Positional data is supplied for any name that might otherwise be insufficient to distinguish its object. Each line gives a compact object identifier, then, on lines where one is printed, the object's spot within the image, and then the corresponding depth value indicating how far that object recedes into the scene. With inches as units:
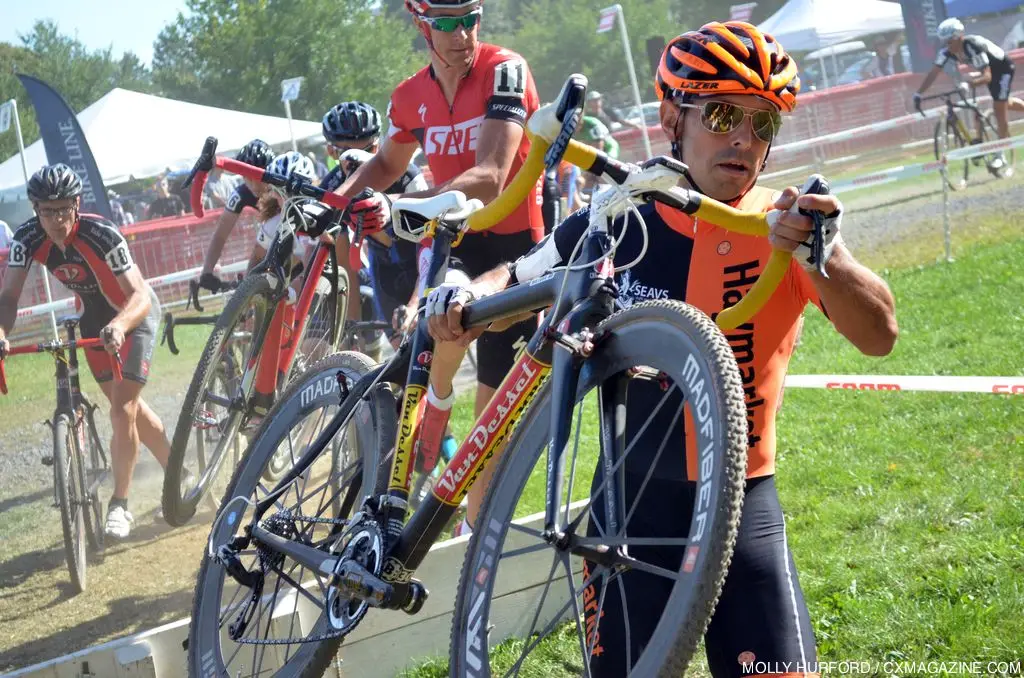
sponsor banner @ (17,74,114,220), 542.6
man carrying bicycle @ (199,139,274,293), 289.7
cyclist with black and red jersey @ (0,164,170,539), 275.7
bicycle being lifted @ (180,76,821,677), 88.1
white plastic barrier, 151.6
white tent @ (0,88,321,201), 892.6
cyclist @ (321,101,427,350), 273.7
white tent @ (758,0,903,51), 1330.0
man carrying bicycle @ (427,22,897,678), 102.3
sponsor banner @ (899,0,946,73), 1198.3
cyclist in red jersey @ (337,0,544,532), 175.0
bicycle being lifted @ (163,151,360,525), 229.8
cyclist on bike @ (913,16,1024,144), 697.0
